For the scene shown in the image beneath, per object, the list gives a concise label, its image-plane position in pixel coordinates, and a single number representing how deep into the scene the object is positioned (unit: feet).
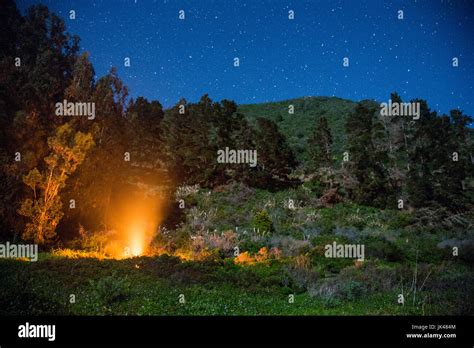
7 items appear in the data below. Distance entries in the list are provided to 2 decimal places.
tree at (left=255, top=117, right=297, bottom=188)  115.14
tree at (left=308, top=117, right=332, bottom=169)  114.93
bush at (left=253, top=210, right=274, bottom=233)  76.48
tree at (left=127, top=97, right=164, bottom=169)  128.67
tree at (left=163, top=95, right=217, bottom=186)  114.01
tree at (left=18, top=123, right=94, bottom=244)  56.49
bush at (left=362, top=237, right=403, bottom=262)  58.90
